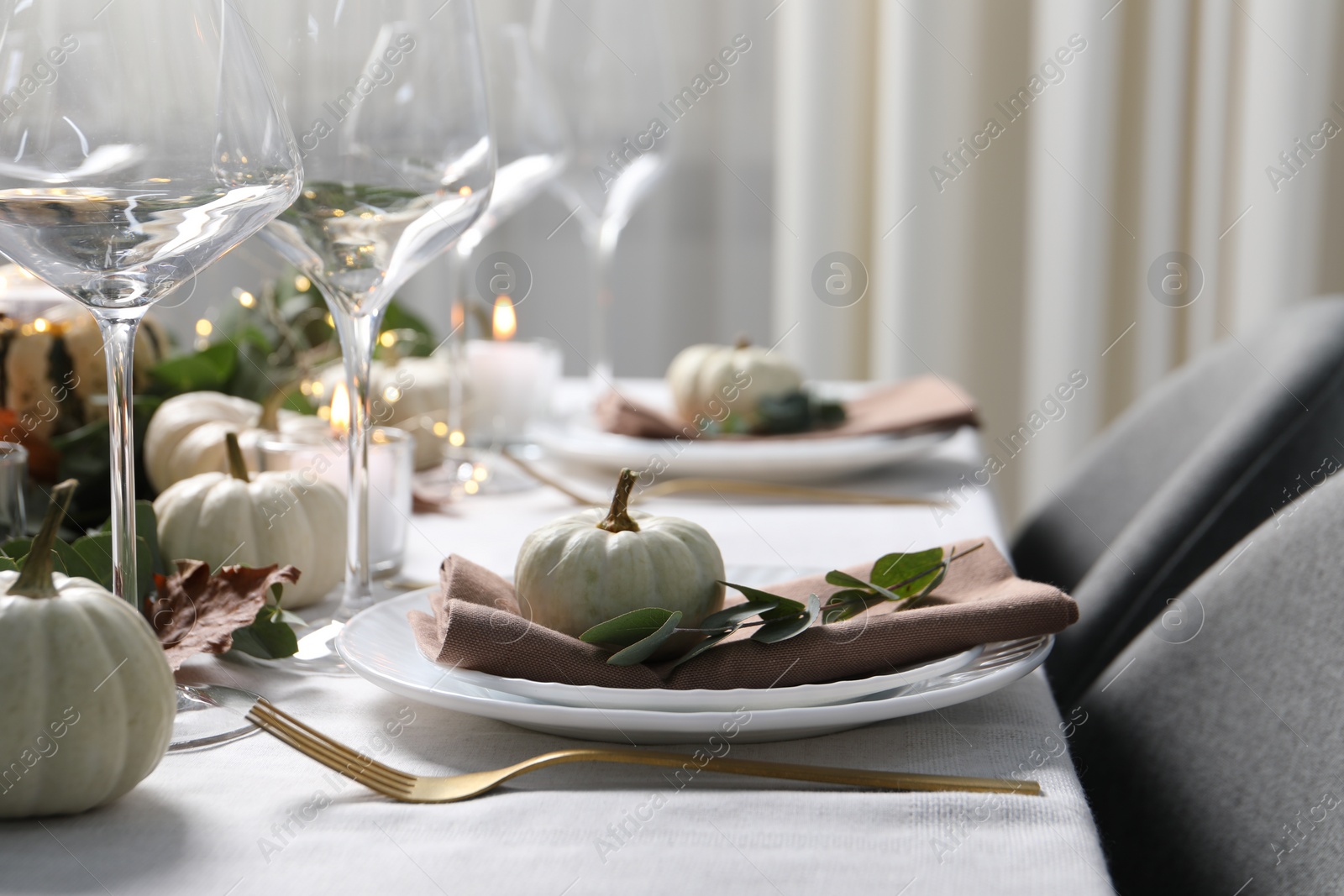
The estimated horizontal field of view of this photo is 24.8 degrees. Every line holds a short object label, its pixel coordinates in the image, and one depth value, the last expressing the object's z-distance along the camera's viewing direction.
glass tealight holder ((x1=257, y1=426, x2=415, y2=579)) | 1.49
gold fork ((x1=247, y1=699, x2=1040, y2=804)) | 1.24
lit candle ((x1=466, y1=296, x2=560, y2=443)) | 1.82
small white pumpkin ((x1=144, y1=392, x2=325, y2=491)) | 1.55
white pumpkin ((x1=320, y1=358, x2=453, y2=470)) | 1.75
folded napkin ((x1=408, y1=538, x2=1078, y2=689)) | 1.29
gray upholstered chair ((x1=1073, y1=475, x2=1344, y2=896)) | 1.33
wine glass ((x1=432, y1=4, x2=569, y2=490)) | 1.70
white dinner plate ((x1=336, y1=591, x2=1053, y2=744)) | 1.27
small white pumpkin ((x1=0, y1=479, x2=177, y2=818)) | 1.11
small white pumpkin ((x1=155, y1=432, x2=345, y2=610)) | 1.43
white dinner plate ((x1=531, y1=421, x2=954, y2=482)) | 1.71
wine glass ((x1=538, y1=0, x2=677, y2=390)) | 1.89
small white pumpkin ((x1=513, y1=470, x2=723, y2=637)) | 1.32
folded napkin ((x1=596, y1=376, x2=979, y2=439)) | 1.75
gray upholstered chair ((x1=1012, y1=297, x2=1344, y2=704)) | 1.58
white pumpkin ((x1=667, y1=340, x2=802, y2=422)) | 1.83
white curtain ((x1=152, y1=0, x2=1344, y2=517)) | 2.65
